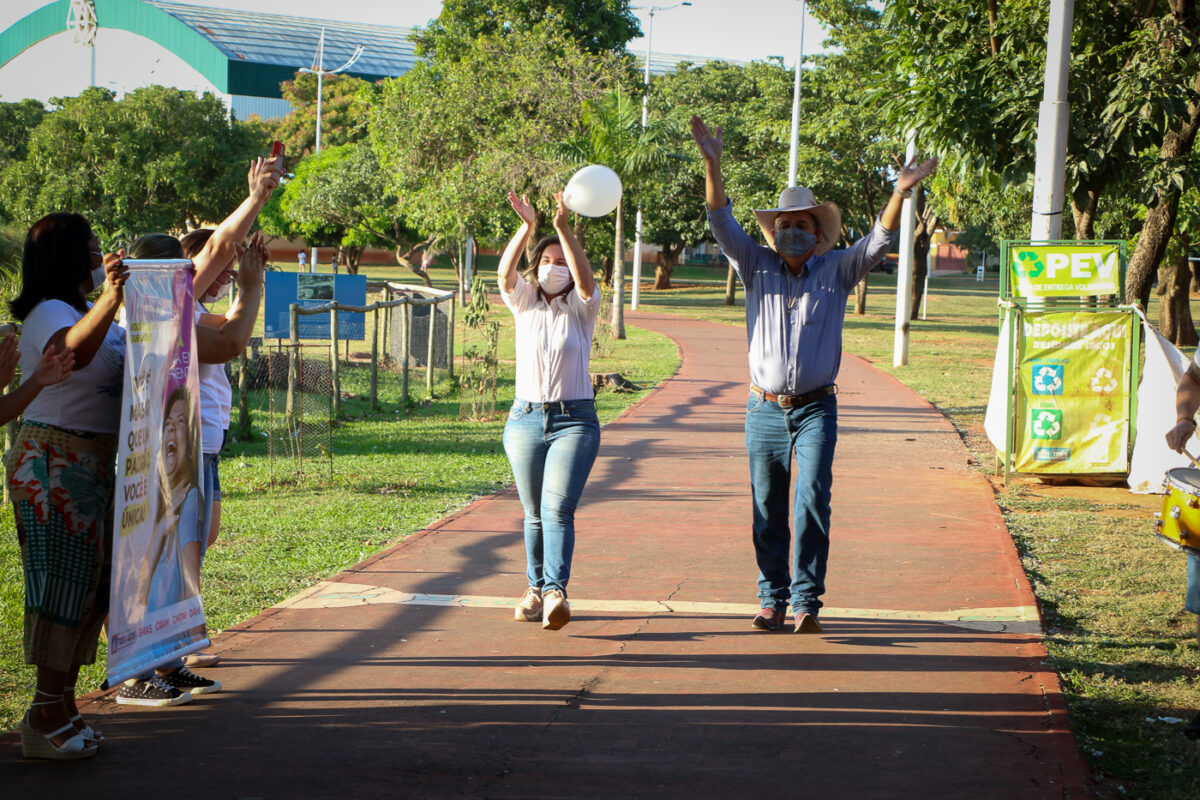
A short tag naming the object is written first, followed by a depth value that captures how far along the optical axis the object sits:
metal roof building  72.25
